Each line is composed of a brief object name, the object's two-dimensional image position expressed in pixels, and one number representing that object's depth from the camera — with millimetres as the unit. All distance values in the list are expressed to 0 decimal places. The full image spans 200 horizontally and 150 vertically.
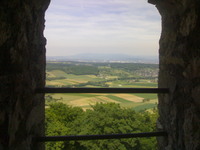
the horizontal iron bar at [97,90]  1702
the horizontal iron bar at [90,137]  1705
